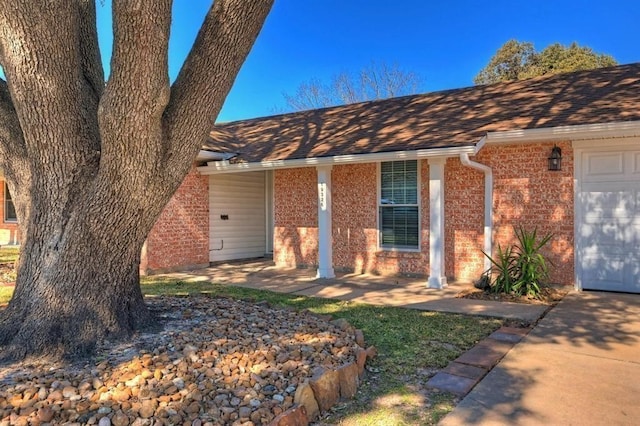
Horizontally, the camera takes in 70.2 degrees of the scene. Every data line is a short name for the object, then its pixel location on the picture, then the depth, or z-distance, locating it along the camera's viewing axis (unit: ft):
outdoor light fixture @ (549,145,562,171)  25.14
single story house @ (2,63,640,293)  24.26
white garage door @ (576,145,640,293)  23.70
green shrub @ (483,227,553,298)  23.38
